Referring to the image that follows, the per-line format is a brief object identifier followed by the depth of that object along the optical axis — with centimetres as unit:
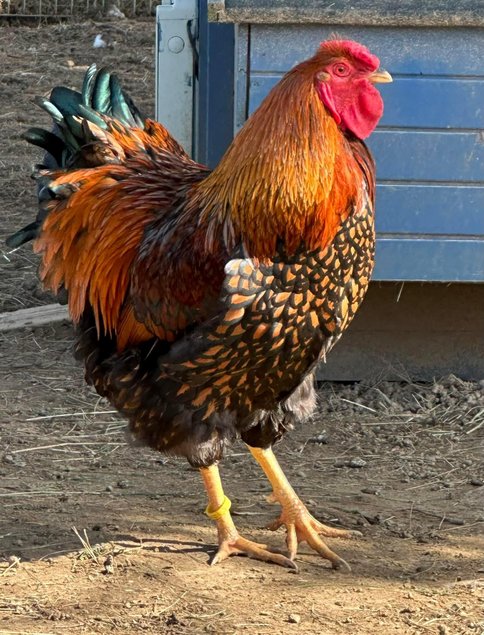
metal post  1046
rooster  622
